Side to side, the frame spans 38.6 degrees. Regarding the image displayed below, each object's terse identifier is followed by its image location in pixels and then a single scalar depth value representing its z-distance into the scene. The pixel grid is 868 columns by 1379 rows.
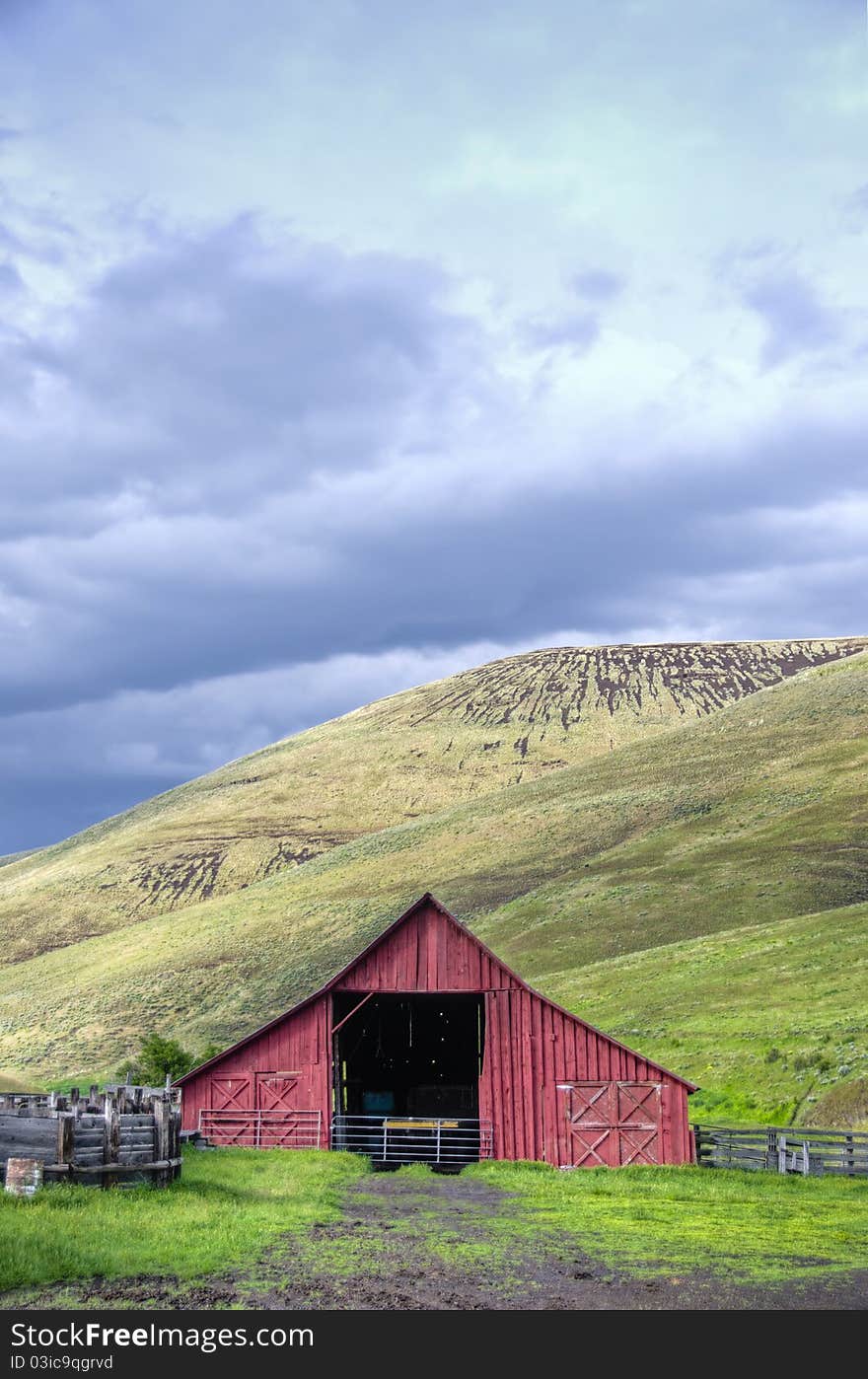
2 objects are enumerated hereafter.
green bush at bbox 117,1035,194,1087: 53.47
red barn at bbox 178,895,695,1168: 35.97
